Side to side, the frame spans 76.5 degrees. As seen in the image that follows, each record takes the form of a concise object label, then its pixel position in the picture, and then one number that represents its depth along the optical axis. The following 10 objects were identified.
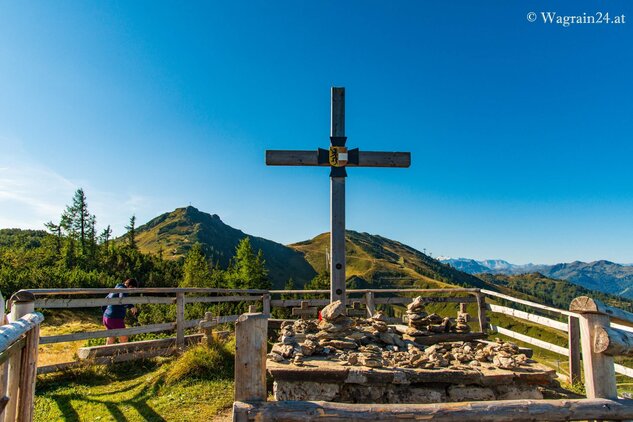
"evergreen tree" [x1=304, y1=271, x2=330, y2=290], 28.31
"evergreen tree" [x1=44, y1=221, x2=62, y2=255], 58.44
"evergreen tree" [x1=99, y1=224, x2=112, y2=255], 63.69
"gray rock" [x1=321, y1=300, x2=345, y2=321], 6.23
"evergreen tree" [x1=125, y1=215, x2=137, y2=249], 59.87
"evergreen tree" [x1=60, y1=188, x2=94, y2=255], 59.50
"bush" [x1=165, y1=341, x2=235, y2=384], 6.84
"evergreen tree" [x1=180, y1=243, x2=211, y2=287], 24.61
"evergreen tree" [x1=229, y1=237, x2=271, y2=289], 28.17
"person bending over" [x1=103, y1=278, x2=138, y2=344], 8.59
